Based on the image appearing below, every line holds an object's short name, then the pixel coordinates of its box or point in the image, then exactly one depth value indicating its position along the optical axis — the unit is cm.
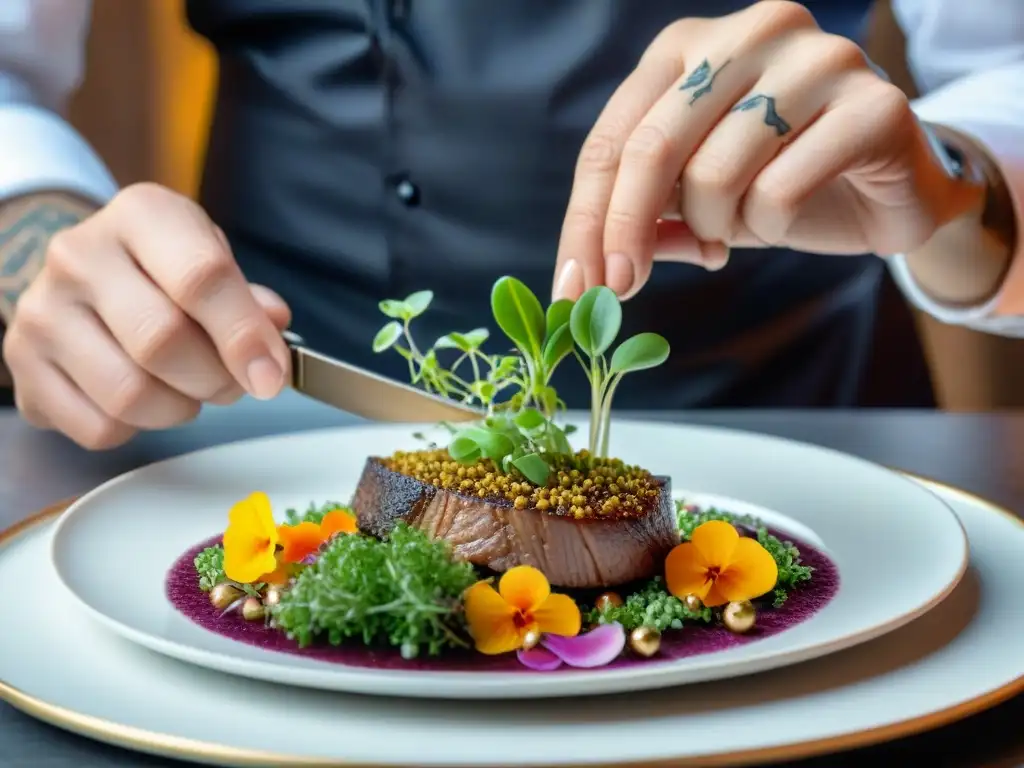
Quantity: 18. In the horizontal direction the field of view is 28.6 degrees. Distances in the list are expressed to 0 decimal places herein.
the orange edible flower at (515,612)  46
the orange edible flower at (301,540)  51
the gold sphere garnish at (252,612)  47
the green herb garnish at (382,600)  45
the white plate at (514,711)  40
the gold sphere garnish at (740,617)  47
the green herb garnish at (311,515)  56
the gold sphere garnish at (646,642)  46
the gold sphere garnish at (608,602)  49
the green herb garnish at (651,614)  48
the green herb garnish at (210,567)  50
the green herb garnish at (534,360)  51
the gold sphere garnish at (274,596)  47
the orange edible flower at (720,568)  49
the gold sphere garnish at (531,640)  46
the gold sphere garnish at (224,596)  48
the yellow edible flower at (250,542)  49
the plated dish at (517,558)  45
